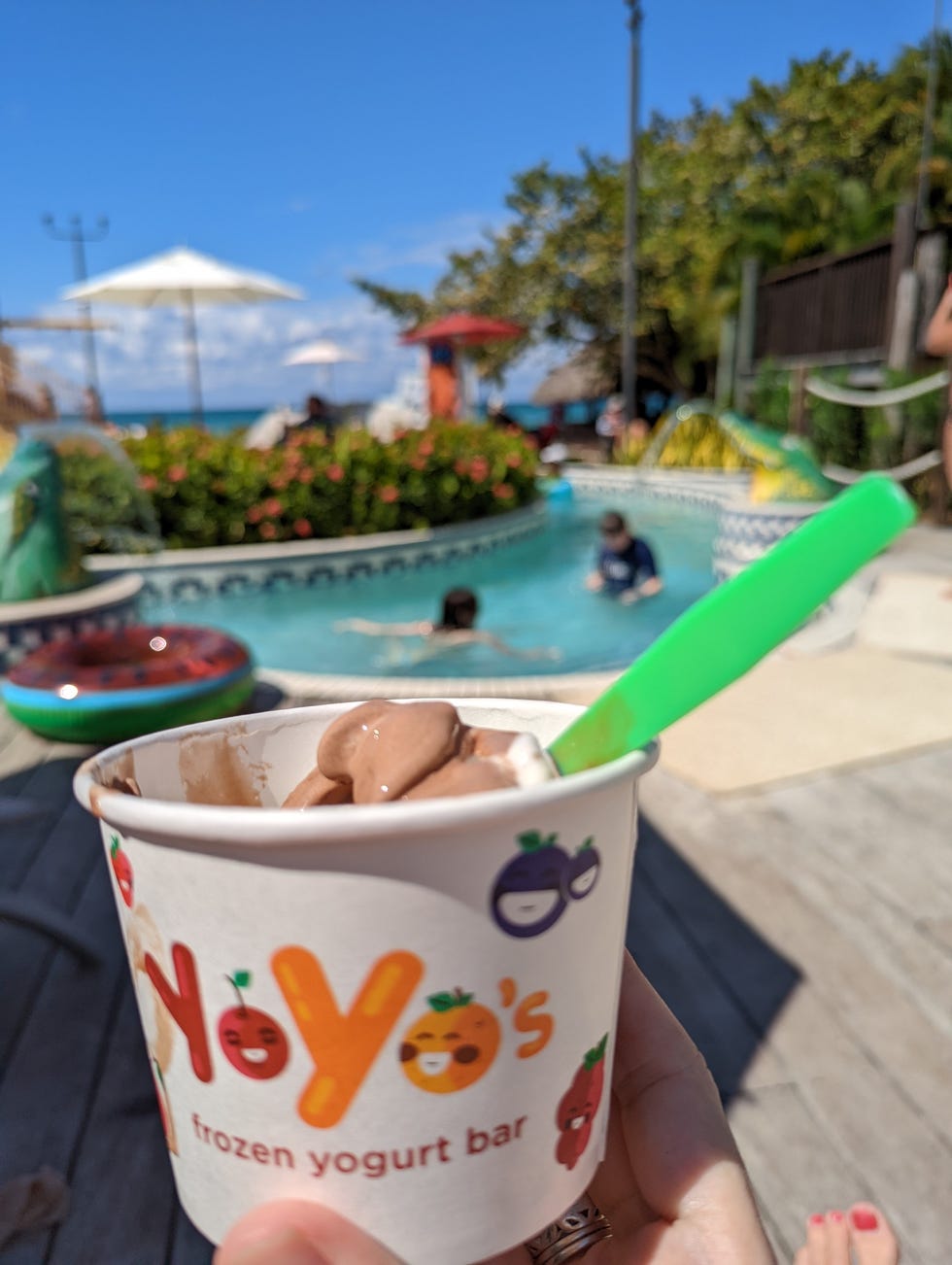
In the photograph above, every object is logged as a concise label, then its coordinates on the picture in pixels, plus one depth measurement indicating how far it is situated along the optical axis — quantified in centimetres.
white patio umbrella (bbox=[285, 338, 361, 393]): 2417
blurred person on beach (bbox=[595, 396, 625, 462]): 2161
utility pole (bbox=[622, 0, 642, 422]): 1847
